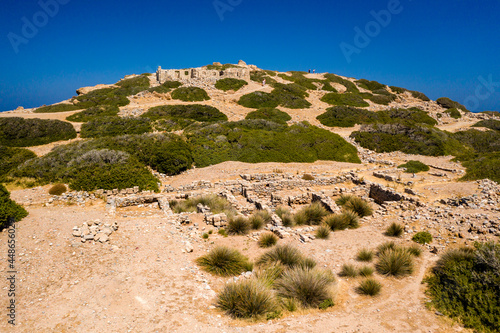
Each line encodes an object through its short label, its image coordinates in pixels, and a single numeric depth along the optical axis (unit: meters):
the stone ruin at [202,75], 52.53
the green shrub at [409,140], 26.49
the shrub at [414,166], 20.81
